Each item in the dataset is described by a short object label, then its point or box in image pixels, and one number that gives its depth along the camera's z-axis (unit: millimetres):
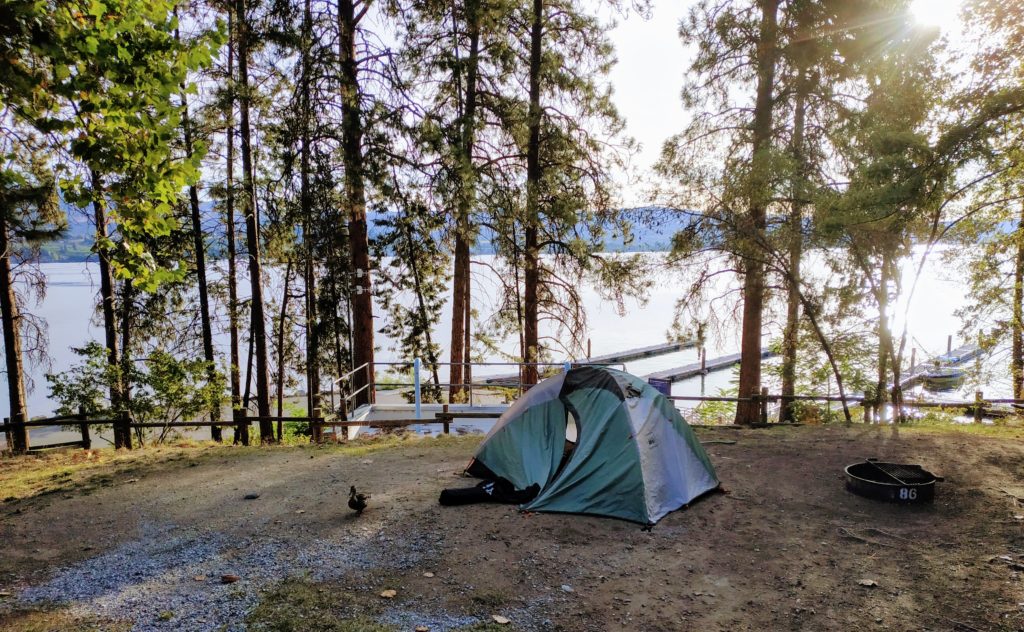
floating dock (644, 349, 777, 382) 35531
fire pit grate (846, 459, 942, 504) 6023
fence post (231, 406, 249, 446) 10197
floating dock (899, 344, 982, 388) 12294
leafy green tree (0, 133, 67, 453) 10969
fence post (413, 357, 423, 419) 11047
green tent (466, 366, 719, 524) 5910
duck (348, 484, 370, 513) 5828
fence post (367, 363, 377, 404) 12548
